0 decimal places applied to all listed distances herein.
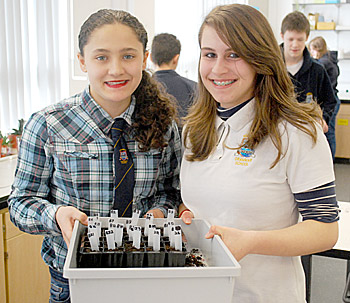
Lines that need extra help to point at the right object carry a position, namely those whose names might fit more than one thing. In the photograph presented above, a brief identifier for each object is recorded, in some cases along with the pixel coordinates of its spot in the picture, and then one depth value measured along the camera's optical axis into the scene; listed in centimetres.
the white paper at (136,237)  106
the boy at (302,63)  376
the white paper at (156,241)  105
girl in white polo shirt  124
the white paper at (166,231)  116
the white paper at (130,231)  111
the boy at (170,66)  341
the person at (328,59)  521
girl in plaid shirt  134
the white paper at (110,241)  105
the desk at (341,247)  171
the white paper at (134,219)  118
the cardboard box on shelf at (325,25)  743
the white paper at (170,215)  122
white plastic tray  88
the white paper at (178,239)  106
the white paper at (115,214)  118
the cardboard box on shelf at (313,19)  757
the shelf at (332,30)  758
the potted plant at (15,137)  312
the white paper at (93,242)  104
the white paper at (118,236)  108
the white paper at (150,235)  108
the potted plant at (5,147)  306
